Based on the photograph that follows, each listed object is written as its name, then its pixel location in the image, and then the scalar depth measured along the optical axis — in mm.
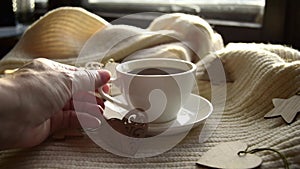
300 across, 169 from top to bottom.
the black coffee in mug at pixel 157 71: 592
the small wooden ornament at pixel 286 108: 530
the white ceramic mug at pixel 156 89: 537
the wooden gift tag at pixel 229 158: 449
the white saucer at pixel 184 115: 533
